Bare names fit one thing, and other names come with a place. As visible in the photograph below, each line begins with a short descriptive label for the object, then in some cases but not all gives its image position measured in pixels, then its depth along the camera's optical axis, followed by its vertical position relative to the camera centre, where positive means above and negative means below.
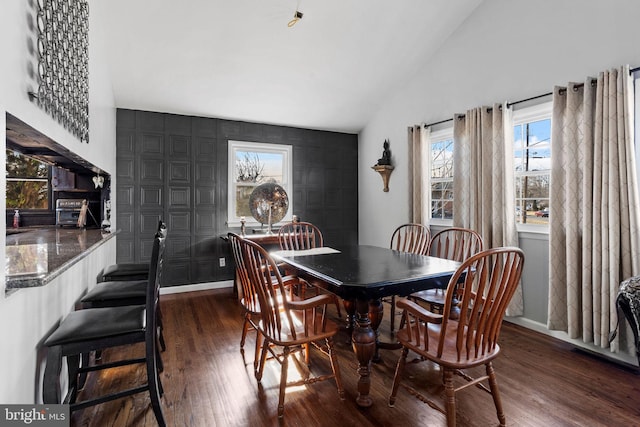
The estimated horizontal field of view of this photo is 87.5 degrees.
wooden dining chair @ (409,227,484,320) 2.30 -0.36
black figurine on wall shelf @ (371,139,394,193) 4.62 +0.65
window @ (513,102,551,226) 3.01 +0.47
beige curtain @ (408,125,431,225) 4.04 +0.48
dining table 1.73 -0.36
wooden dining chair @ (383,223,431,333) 3.06 -0.28
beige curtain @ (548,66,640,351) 2.31 +0.06
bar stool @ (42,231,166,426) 1.37 -0.54
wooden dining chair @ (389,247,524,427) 1.48 -0.56
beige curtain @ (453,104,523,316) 3.10 +0.34
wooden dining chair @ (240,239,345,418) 1.76 -0.61
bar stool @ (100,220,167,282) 2.54 -0.46
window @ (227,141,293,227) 4.52 +0.59
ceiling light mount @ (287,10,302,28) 3.02 +1.79
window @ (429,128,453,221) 3.93 +0.47
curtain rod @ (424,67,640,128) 2.33 +1.01
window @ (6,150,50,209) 2.82 +0.24
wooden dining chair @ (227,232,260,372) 2.12 -0.53
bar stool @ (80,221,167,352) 2.04 -0.51
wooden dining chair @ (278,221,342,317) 3.07 -0.31
